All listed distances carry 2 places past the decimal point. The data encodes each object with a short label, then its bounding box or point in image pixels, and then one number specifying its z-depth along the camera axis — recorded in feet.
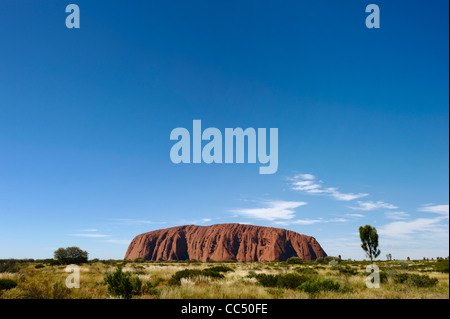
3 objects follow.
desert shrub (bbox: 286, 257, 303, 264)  318.96
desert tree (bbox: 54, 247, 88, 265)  170.91
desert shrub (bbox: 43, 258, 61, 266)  163.78
